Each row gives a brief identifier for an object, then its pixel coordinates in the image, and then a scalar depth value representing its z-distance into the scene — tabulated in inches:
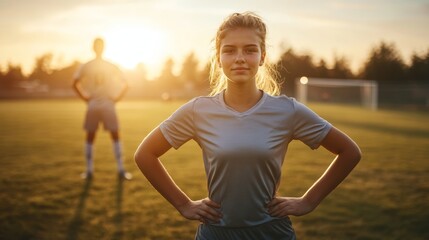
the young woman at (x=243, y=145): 95.0
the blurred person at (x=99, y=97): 324.8
